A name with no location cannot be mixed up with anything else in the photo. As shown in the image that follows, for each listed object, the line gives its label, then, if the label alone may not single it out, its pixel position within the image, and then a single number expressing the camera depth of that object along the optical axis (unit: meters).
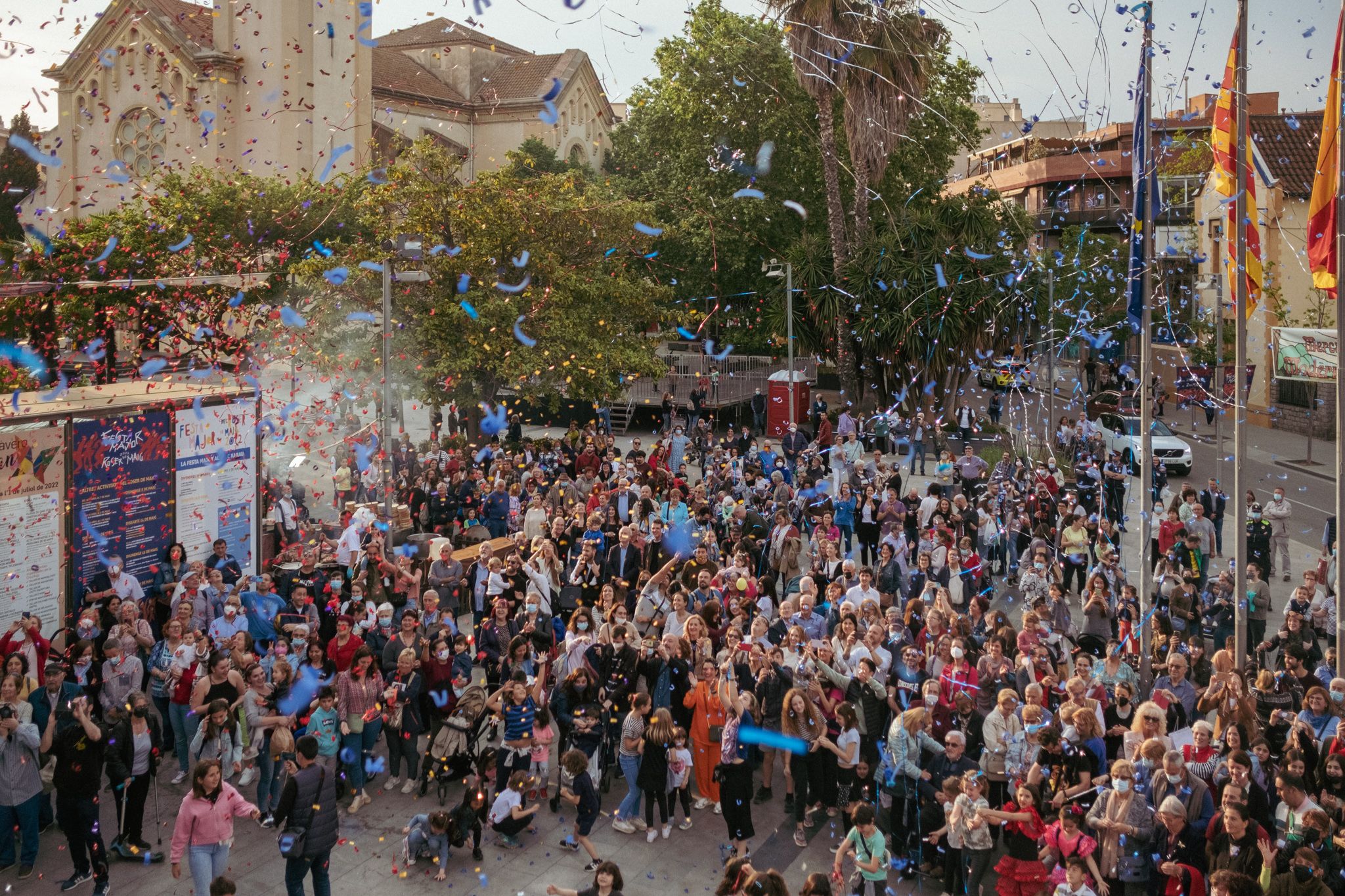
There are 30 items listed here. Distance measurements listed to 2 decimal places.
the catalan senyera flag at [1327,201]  9.99
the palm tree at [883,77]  27.48
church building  38.84
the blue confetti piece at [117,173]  39.11
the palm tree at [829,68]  27.36
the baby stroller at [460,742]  9.52
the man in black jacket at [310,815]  7.59
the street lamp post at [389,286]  15.84
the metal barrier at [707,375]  34.62
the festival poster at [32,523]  11.36
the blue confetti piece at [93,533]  12.27
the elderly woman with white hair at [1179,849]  7.17
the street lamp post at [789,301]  29.44
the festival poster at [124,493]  12.34
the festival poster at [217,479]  13.66
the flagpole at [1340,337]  9.45
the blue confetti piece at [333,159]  38.03
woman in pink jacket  7.36
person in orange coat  9.28
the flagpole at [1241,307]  10.19
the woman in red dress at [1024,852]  7.45
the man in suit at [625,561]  13.81
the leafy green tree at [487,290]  24.34
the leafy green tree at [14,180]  42.03
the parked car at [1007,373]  28.67
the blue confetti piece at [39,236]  27.16
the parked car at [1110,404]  36.71
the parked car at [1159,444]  25.09
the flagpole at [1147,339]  11.10
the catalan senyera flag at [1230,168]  10.79
